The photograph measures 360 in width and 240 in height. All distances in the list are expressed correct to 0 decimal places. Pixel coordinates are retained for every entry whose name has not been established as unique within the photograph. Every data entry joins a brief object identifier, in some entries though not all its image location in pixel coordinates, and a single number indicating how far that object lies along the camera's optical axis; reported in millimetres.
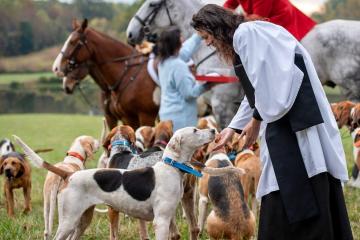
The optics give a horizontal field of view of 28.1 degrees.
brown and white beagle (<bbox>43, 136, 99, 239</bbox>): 6039
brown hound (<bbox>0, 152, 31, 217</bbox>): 7551
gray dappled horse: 8453
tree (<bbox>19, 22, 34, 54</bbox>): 41344
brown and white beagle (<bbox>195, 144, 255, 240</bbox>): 5379
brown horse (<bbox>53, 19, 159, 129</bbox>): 10102
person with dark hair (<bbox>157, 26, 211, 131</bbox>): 7836
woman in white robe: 3980
